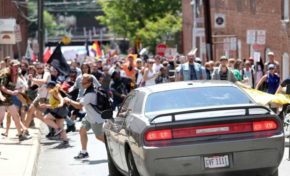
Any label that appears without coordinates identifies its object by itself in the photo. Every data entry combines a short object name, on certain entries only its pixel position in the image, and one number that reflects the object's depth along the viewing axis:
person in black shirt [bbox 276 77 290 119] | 15.40
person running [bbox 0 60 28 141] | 17.52
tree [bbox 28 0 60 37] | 138.90
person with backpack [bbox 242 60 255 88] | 25.31
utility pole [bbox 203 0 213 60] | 30.50
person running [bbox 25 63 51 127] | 18.88
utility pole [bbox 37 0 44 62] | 45.25
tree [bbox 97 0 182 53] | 66.74
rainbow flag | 52.41
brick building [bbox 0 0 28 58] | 54.38
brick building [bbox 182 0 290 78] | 34.50
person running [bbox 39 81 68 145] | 17.91
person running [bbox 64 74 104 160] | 14.52
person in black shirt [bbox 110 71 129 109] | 24.13
